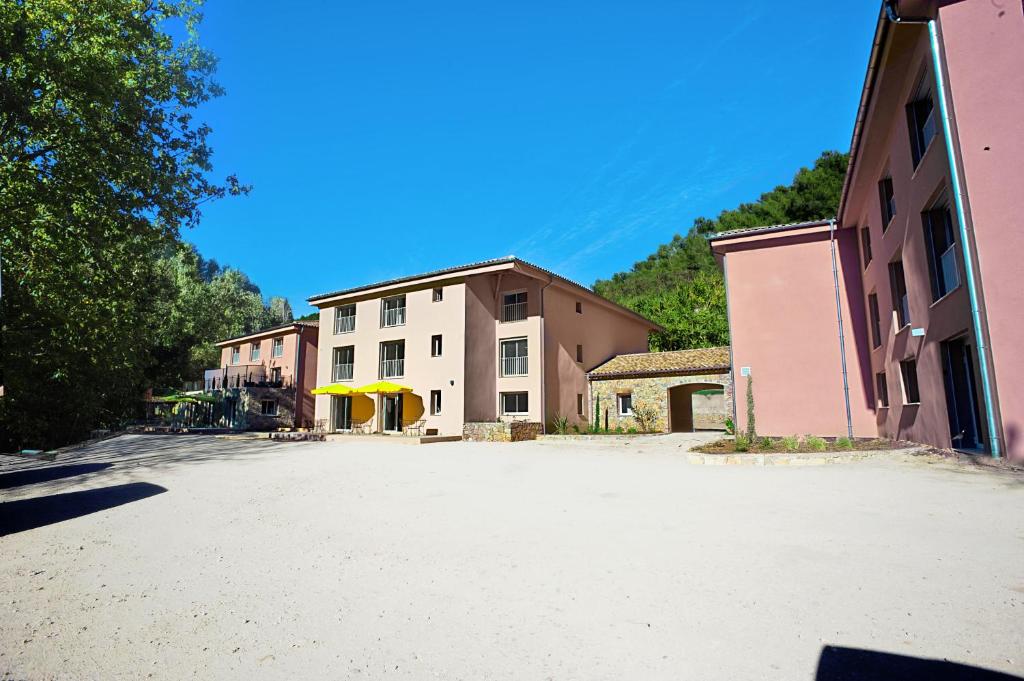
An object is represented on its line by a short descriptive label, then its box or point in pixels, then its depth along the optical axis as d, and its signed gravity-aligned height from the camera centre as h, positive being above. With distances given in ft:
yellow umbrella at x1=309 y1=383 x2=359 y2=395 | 77.81 +3.38
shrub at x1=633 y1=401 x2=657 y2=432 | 73.80 -1.29
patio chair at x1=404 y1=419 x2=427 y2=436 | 73.92 -2.34
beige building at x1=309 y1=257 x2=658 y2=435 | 72.79 +8.92
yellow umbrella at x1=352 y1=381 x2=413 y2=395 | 74.08 +3.34
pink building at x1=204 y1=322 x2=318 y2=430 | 102.99 +6.06
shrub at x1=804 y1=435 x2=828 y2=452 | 34.14 -2.68
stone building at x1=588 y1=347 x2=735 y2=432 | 71.46 +3.20
